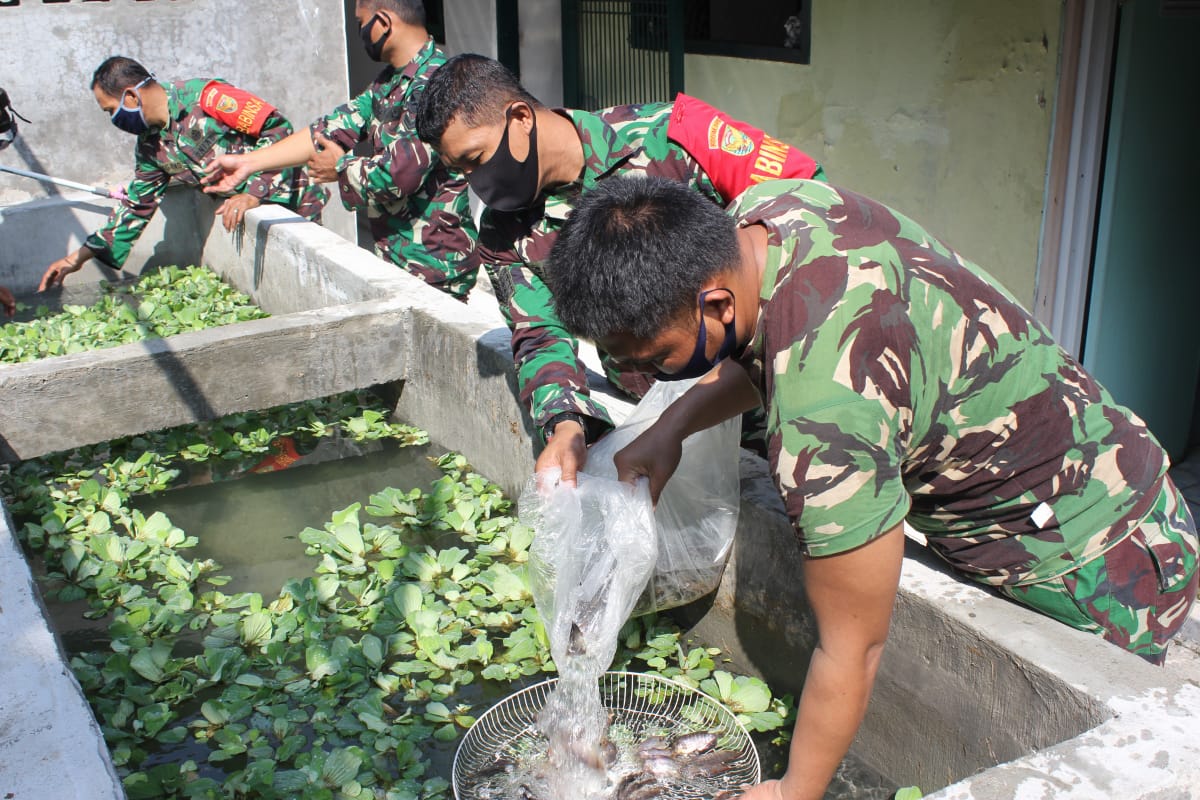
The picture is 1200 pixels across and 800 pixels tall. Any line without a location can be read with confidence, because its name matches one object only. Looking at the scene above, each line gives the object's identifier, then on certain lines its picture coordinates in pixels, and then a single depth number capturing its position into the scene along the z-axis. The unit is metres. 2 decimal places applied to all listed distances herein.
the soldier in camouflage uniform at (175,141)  6.26
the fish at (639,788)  2.50
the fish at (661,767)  2.56
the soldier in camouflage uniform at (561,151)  2.66
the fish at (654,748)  2.63
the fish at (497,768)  2.59
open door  3.88
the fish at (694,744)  2.62
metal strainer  2.51
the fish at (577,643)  2.42
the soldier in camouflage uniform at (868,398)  1.58
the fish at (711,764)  2.54
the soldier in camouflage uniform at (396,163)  4.70
